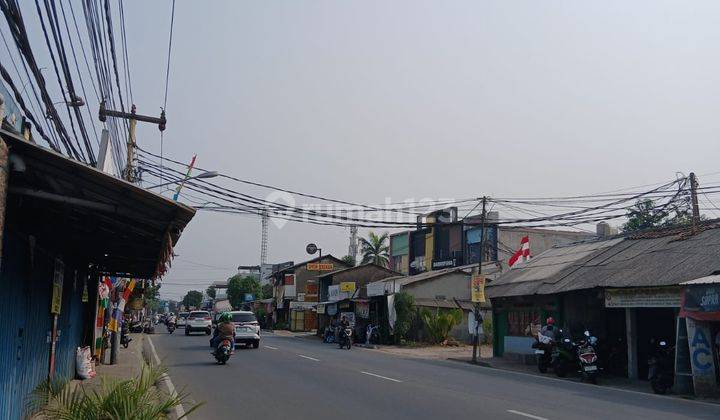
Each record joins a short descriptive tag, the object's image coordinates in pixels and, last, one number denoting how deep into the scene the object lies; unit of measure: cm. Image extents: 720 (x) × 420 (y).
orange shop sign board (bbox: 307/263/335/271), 7438
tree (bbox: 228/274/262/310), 10052
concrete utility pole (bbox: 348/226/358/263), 8579
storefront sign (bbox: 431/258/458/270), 5591
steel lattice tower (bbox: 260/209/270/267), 10916
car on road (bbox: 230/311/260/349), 3094
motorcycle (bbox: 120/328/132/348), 3012
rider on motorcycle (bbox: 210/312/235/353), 2192
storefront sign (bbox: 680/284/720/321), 1573
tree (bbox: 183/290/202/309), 16938
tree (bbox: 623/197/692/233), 2605
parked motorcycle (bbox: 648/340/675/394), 1667
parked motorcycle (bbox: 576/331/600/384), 1916
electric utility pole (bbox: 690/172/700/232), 2494
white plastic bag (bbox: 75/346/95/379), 1655
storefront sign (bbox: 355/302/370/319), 4566
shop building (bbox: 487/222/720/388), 1934
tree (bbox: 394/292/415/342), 3934
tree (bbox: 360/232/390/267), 7006
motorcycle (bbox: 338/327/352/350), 3475
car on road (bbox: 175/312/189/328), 7212
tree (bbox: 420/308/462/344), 3875
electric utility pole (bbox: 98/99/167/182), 2211
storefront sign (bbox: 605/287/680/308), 1822
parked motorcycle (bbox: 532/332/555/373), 2245
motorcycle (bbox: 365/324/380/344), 4040
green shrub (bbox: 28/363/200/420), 656
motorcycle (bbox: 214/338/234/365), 2186
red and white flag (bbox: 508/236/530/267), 4119
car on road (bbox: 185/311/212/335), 4938
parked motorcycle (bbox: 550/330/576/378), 2106
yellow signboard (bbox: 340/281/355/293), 5047
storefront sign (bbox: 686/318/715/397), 1588
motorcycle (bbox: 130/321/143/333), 5120
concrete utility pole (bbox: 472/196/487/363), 2697
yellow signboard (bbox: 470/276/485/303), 2756
